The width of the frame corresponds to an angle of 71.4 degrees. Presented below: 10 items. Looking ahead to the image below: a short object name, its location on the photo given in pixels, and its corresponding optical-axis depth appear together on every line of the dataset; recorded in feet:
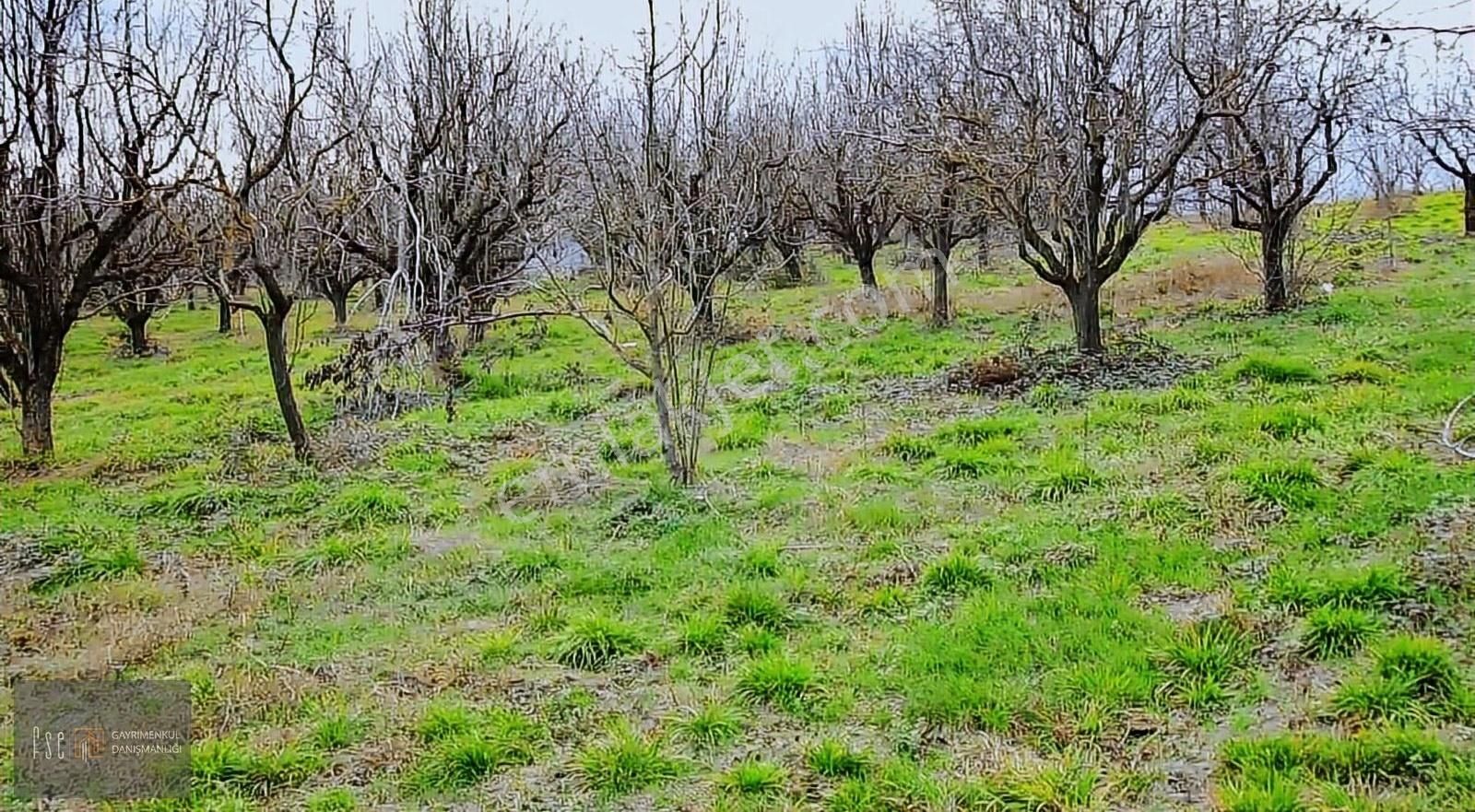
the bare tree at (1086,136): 33.32
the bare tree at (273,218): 25.91
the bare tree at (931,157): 38.55
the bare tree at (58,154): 29.99
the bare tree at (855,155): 56.95
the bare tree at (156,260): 32.99
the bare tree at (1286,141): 39.01
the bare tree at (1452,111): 59.16
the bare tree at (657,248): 22.56
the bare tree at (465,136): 46.03
